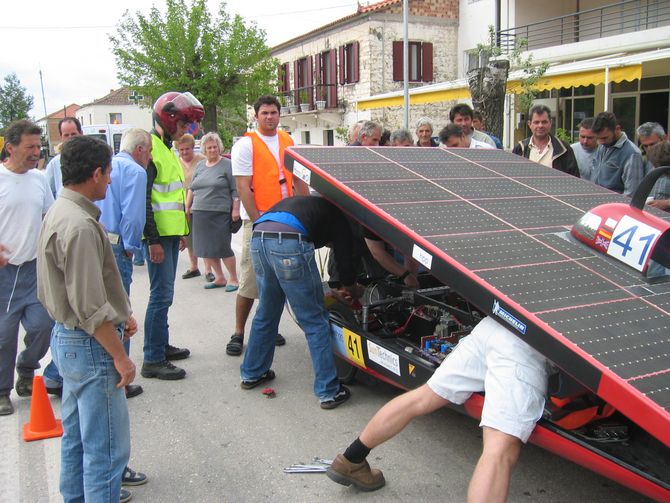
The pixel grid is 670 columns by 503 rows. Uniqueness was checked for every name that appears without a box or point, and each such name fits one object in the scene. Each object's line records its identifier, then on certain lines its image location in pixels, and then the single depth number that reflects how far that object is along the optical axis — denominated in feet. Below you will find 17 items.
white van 76.43
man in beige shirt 8.77
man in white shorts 8.66
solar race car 8.46
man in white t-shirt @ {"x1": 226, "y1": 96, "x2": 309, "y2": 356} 18.26
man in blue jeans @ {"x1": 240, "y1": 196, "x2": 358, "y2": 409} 13.82
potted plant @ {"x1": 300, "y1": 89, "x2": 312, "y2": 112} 106.01
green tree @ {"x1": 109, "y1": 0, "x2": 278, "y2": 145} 96.73
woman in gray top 25.76
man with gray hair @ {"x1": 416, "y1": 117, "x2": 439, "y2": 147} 24.66
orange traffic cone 13.57
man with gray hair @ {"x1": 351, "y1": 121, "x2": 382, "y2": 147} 21.89
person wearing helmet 16.46
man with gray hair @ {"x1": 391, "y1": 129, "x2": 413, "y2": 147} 24.97
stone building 87.51
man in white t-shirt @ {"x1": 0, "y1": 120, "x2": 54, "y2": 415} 14.88
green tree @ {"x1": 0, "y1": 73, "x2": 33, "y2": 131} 265.13
